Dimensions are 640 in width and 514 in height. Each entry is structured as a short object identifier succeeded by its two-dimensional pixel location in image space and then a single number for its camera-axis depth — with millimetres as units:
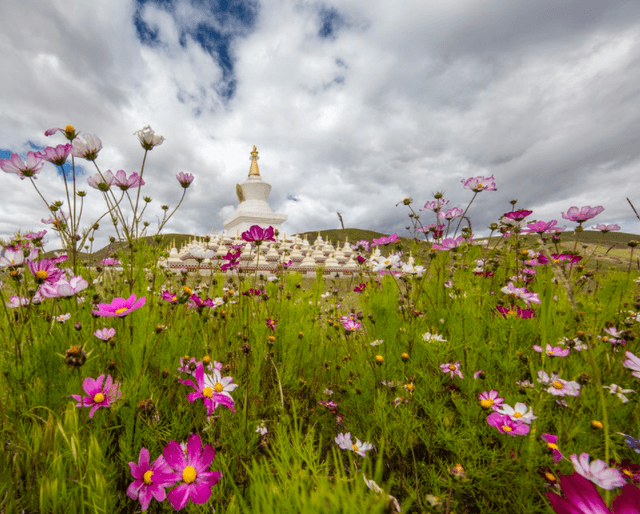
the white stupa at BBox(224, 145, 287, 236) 13624
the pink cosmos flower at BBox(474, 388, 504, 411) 383
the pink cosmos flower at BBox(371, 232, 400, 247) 726
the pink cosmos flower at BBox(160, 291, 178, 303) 552
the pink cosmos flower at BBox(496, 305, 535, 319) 561
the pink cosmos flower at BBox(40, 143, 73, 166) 559
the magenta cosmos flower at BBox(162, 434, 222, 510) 274
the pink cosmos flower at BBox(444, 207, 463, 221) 852
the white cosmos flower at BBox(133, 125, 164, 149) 593
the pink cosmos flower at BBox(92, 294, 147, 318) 370
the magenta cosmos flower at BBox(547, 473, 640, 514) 176
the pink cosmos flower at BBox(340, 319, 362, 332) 682
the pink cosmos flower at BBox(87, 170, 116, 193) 572
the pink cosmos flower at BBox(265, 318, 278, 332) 656
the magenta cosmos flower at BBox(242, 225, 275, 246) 633
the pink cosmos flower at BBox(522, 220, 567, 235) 663
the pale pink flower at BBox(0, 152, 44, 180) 578
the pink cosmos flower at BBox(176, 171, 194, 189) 687
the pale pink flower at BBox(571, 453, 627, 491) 234
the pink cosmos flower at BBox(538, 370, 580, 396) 376
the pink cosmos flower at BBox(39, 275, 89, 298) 390
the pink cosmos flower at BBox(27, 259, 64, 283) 384
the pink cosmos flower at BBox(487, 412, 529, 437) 337
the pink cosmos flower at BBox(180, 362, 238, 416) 358
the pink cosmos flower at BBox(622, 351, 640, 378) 335
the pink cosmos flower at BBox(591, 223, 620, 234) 792
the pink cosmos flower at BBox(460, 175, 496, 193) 768
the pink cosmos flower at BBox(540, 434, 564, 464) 311
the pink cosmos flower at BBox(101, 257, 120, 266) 719
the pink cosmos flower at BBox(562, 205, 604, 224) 666
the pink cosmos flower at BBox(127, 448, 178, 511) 285
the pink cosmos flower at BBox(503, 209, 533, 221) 644
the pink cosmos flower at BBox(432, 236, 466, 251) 693
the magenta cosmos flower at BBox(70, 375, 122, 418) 341
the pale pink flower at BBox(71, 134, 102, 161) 553
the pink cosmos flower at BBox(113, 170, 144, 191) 618
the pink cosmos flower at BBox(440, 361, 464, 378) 483
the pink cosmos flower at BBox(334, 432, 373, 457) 375
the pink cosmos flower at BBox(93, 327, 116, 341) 412
